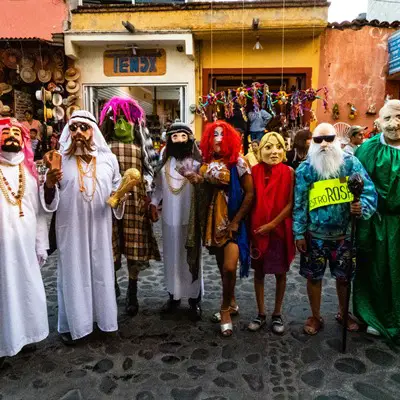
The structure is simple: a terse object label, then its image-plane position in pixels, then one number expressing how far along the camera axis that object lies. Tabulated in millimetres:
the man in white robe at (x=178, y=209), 3867
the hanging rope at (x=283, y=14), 9562
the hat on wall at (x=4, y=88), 10367
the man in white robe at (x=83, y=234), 3424
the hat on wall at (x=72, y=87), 10516
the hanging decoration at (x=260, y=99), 9008
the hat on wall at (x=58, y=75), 10469
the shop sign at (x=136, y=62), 10453
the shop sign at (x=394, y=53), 9461
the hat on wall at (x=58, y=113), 10375
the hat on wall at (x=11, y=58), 10164
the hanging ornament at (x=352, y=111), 10170
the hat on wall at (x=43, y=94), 9930
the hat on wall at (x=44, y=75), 10289
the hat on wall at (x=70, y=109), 10333
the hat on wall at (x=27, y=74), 10242
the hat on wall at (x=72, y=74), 10484
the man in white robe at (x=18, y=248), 3064
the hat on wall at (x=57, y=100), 10334
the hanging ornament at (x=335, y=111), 10180
